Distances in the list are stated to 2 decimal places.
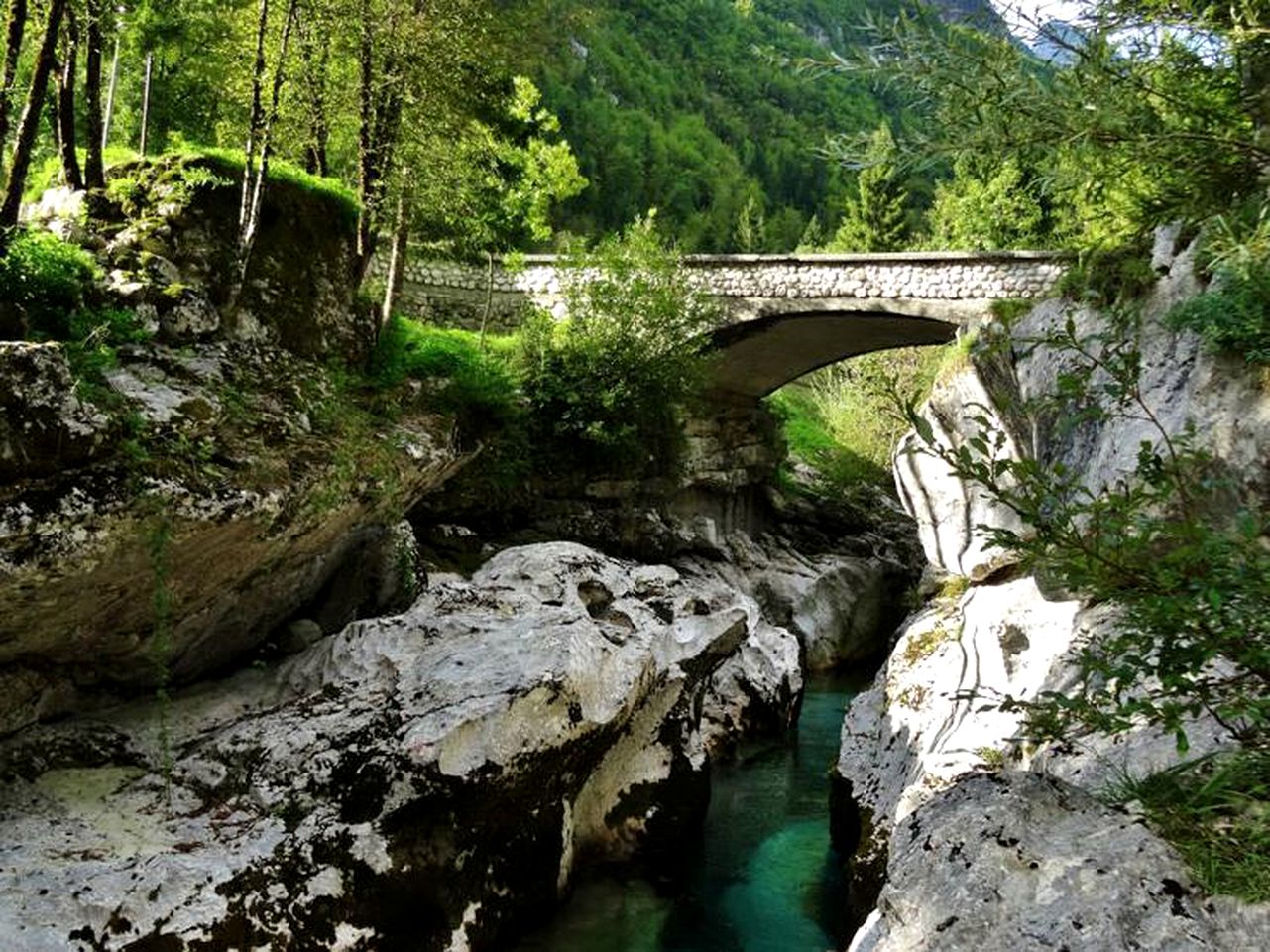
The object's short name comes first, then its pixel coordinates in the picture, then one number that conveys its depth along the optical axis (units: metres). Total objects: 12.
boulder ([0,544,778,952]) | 5.84
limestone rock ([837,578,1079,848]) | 8.66
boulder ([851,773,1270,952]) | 3.14
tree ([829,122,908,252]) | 44.69
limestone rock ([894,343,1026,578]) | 13.74
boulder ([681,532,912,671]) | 22.61
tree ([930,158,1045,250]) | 30.62
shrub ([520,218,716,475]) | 18.28
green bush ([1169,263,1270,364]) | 8.14
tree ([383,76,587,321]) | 13.30
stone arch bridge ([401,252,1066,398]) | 18.59
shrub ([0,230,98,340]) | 7.07
